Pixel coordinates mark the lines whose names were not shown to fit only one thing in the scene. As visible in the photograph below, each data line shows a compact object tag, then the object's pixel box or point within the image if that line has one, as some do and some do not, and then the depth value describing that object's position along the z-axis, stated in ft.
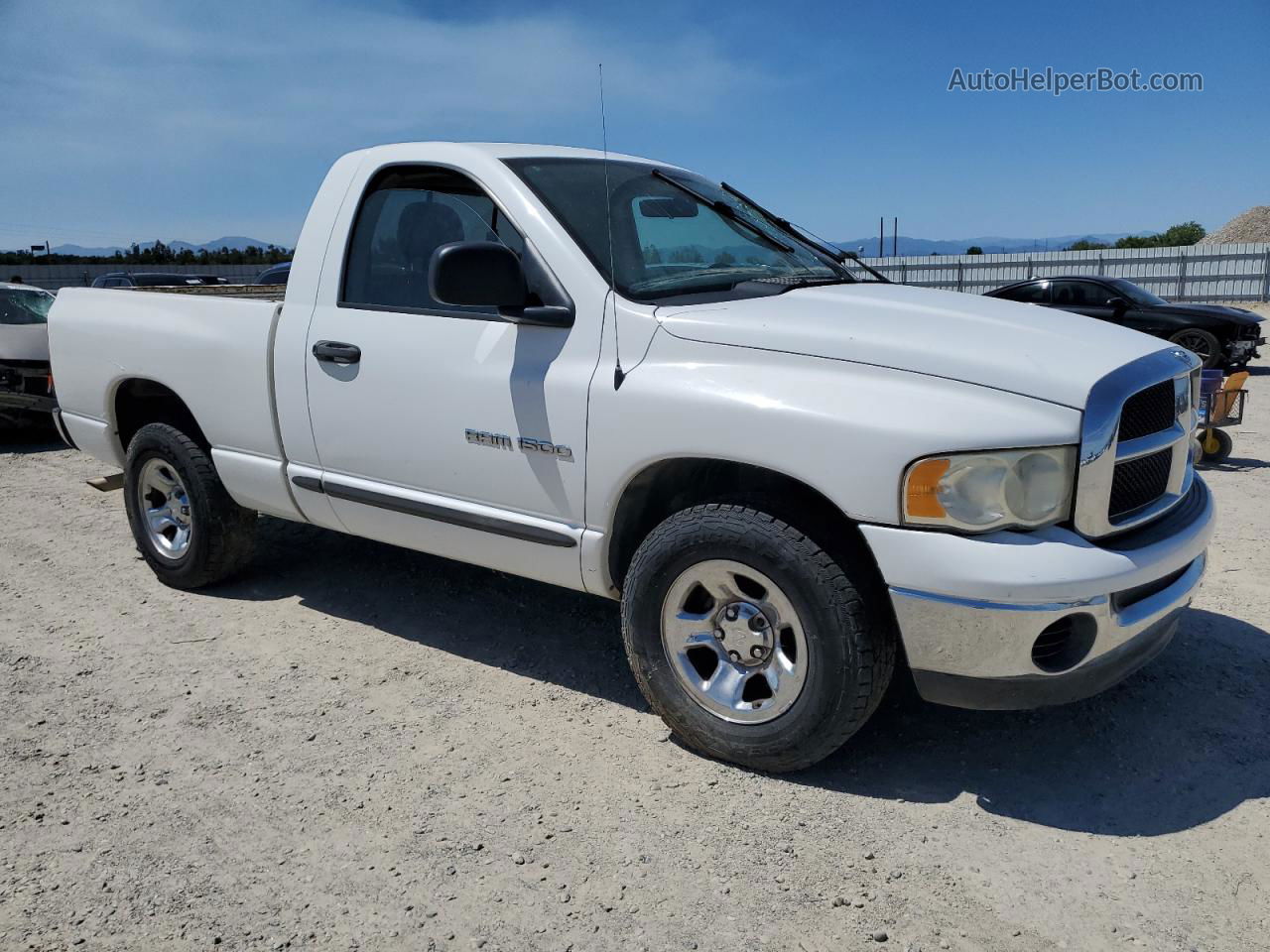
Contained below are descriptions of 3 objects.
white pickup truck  9.22
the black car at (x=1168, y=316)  42.34
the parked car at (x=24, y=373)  31.14
